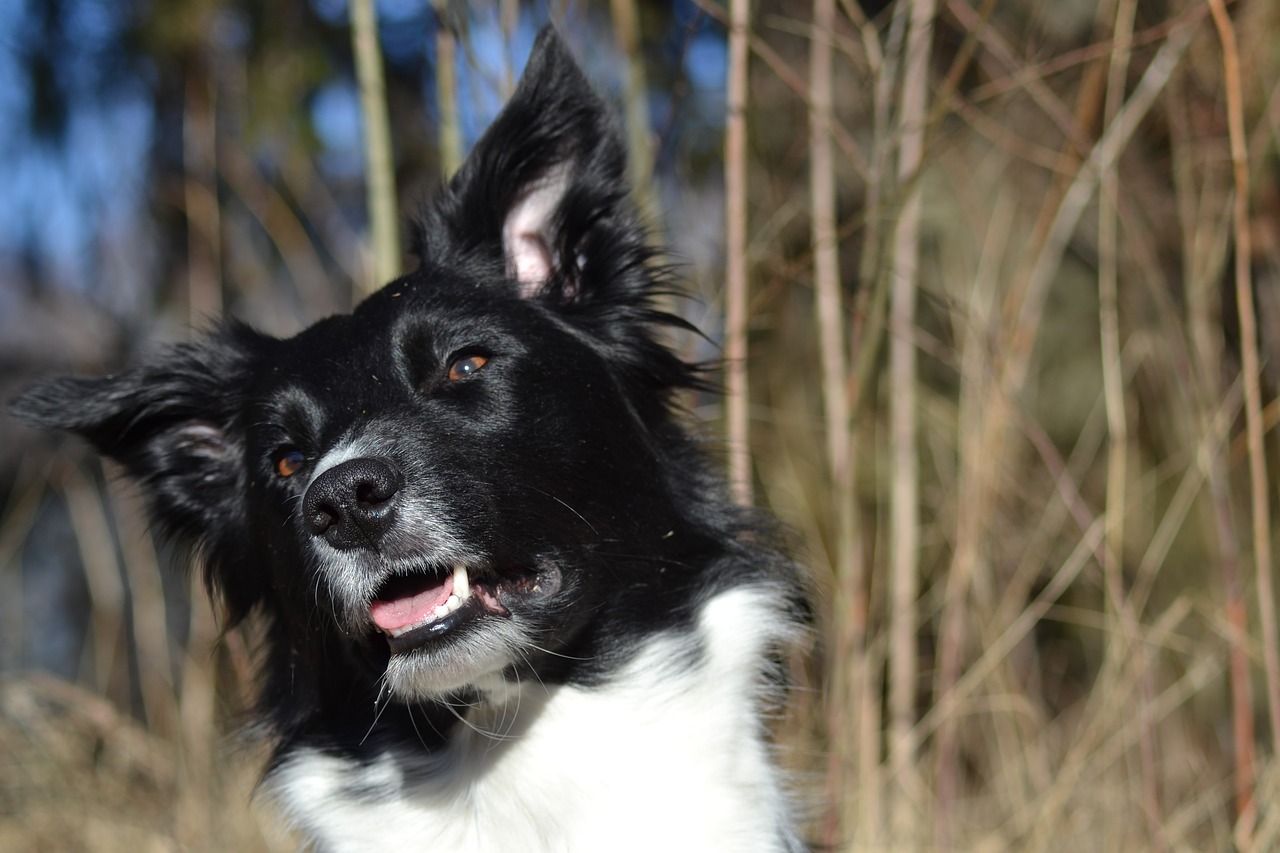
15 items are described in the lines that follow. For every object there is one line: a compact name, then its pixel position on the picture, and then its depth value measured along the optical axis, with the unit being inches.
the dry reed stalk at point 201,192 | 196.4
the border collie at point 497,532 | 95.0
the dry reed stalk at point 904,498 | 143.0
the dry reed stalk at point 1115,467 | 131.2
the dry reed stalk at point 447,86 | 135.0
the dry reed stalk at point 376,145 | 135.7
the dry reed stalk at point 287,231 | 206.5
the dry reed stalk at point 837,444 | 137.8
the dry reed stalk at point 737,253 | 130.1
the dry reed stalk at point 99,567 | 209.6
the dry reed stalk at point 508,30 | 139.4
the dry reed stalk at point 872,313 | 126.3
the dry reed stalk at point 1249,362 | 110.0
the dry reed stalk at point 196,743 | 179.9
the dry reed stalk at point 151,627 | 201.1
